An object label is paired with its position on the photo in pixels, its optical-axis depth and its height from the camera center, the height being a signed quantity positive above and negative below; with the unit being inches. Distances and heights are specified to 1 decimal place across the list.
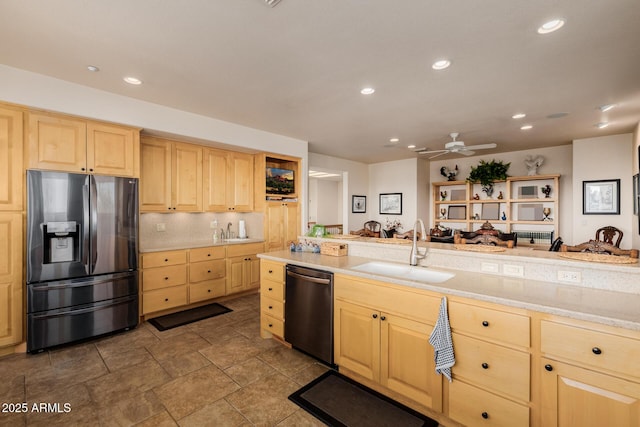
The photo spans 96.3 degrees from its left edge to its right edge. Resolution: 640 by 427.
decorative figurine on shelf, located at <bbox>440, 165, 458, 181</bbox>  277.7 +40.1
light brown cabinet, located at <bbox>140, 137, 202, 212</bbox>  154.6 +21.1
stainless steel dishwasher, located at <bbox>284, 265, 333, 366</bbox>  99.4 -36.2
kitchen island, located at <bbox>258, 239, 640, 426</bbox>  53.9 -28.4
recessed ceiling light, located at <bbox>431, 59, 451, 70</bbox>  98.0 +52.0
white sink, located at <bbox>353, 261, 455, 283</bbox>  93.4 -20.2
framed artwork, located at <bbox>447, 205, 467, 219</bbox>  272.6 +0.8
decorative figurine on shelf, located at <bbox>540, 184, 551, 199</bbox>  230.4 +18.2
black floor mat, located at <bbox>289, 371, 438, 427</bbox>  76.9 -55.7
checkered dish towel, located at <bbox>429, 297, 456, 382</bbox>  69.4 -32.1
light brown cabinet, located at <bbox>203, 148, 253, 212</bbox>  178.9 +21.1
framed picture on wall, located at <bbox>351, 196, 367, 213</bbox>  299.7 +9.6
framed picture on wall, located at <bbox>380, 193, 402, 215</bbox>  292.7 +10.1
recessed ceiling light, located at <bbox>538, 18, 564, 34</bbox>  76.5 +51.2
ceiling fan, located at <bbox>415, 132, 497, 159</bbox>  178.1 +42.2
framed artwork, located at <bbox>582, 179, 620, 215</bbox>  191.9 +10.7
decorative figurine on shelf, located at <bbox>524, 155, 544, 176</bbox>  233.0 +40.4
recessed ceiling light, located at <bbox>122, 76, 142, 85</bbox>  112.3 +53.0
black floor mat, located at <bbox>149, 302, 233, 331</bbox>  142.2 -54.9
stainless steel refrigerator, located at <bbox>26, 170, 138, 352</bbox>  110.1 -18.0
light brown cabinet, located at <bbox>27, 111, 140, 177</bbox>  112.1 +28.7
